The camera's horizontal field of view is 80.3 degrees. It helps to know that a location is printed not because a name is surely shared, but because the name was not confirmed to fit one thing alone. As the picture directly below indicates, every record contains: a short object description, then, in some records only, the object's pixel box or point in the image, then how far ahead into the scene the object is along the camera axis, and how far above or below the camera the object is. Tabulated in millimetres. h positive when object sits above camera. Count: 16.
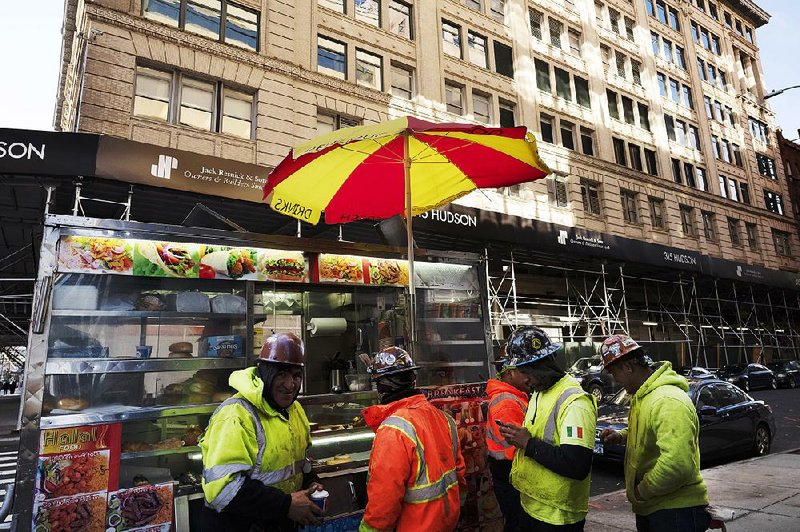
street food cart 3734 +96
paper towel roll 5734 +324
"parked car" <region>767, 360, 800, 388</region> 23875 -1601
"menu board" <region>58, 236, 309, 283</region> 4074 +910
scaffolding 19281 +1658
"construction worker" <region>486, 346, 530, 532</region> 4039 -763
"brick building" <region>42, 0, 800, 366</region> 13758 +9176
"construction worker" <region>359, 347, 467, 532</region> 2545 -599
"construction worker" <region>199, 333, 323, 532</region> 2496 -540
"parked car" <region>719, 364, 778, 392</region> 22009 -1595
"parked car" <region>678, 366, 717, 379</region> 17953 -1111
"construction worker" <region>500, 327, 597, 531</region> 2809 -580
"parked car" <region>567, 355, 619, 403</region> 16703 -1251
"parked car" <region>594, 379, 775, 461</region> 8750 -1469
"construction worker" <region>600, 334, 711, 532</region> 2734 -609
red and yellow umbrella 4254 +1895
